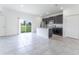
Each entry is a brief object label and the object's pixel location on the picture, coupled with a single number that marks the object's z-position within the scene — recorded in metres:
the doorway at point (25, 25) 7.36
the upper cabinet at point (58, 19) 5.30
